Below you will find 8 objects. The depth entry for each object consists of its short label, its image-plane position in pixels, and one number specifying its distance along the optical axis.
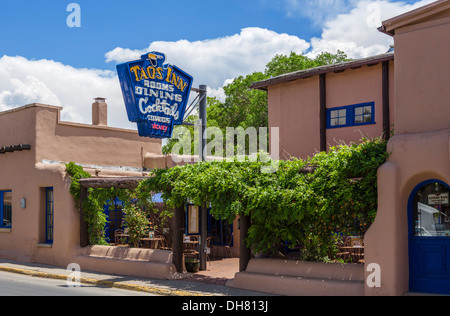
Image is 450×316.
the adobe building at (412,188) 9.95
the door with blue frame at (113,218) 18.27
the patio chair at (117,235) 17.20
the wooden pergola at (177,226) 12.80
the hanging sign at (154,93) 13.71
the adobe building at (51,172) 16.69
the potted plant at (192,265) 14.54
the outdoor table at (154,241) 16.30
